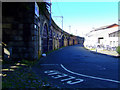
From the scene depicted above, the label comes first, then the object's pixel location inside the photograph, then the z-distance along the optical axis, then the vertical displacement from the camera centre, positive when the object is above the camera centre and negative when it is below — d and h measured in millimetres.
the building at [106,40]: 21844 +803
